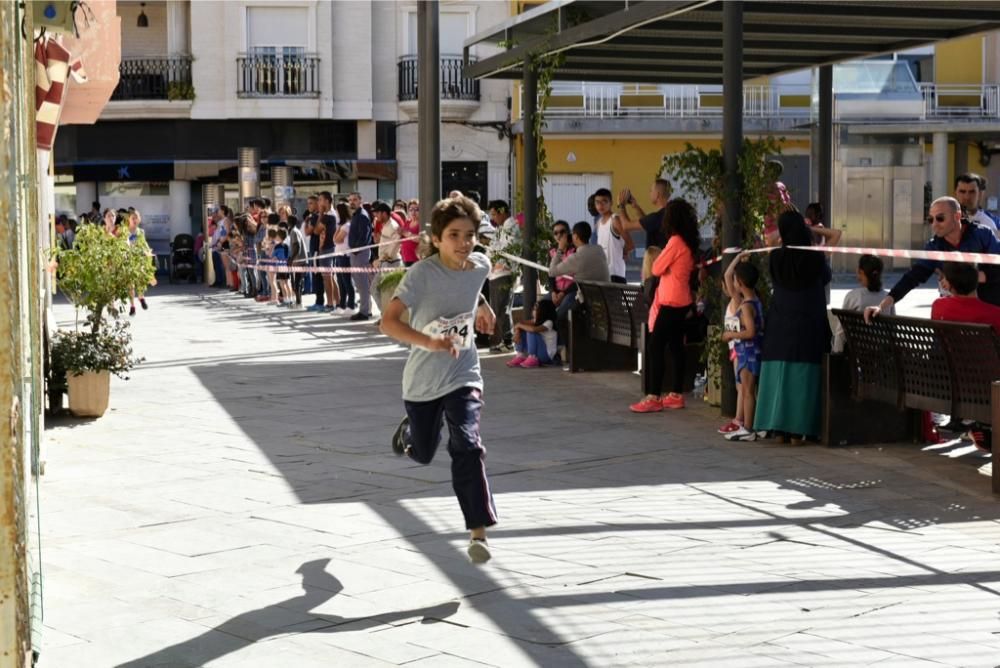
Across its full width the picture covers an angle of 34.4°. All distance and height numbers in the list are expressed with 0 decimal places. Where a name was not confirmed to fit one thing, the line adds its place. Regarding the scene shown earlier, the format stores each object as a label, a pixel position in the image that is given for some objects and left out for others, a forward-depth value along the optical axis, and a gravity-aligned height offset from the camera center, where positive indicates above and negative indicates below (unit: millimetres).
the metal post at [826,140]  18188 +506
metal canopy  13883 +1423
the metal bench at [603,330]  14703 -1351
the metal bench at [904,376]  9531 -1206
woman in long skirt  10836 -1008
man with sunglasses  10719 -351
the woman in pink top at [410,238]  21286 -665
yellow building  37938 +1380
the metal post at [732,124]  12133 +462
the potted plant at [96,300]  12500 -884
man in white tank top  16219 -516
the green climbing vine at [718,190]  12023 -38
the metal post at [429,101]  17656 +944
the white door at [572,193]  43719 -174
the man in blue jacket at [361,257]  23844 -1044
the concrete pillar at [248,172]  38219 +401
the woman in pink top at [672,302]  12477 -915
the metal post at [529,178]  16984 +92
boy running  7234 -739
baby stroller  38312 -1592
